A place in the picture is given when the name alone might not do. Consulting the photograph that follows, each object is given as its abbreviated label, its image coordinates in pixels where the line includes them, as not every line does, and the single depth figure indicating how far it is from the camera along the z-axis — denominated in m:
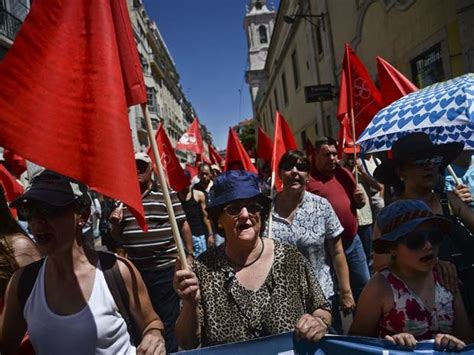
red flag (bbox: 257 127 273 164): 8.83
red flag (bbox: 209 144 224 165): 13.42
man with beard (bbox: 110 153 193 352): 4.11
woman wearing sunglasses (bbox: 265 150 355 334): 3.38
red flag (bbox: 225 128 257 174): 7.11
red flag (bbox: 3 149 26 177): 5.78
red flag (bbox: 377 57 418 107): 4.64
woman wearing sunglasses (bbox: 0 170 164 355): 1.87
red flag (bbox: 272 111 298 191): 5.29
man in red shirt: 4.30
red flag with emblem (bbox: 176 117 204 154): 10.62
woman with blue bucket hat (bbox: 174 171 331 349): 2.17
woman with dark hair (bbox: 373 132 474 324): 2.47
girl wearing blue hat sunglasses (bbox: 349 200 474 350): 2.14
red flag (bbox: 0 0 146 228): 1.75
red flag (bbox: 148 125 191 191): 6.23
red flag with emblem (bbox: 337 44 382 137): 5.08
